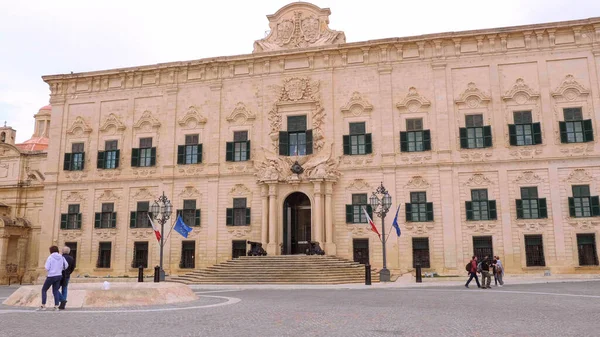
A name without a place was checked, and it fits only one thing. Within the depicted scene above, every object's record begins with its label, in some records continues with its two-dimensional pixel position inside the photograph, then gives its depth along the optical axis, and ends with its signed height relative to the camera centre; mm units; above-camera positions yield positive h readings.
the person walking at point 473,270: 19311 -1031
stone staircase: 24477 -1369
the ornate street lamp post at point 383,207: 22656 +1679
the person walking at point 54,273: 11125 -614
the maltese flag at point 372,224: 24877 +912
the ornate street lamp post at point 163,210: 25688 +1731
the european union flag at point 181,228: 26450 +827
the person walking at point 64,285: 11266 -909
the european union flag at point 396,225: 24988 +865
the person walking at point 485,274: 19003 -1167
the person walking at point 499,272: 20597 -1194
